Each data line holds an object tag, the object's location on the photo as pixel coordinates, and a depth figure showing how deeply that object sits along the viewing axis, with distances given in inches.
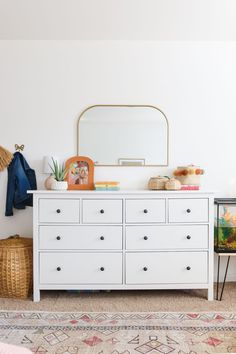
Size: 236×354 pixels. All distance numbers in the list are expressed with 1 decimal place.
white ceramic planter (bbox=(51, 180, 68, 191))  141.6
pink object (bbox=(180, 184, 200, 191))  146.8
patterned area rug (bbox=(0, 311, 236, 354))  102.5
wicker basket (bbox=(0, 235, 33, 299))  139.6
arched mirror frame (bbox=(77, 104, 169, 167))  156.6
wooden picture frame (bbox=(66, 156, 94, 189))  153.9
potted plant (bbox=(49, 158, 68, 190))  141.7
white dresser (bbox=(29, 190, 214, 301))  137.3
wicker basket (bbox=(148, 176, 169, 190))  146.2
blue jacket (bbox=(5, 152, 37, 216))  152.1
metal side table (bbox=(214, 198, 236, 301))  140.7
